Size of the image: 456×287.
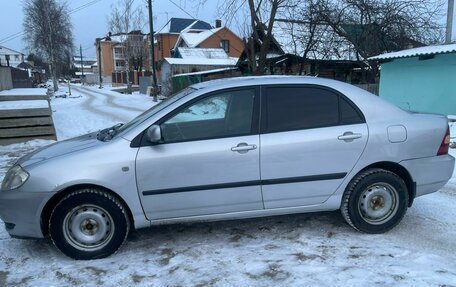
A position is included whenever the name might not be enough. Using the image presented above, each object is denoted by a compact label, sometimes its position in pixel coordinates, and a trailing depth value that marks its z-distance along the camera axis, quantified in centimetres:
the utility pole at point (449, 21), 1586
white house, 9178
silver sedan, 374
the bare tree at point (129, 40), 5253
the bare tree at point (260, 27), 1477
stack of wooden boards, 1030
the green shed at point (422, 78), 1360
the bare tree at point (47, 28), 4350
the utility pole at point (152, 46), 2708
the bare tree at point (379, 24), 1998
